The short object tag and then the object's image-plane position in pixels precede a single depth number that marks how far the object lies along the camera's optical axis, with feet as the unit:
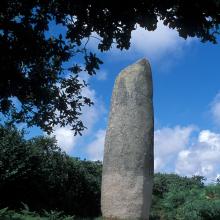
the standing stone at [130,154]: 22.81
